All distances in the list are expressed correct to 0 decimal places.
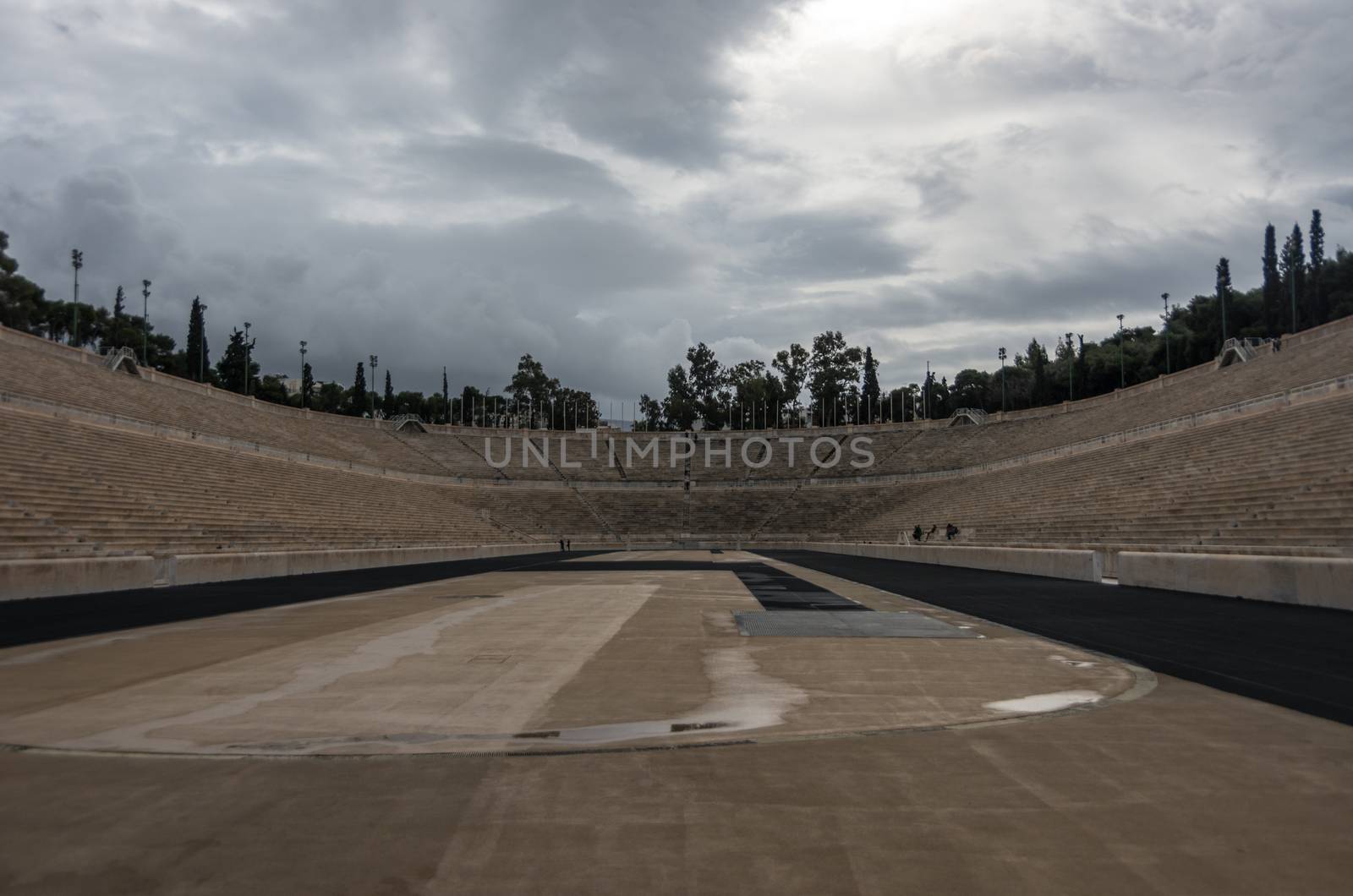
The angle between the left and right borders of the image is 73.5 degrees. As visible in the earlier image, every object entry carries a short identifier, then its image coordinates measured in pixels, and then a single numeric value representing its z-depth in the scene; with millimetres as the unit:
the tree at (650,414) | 152375
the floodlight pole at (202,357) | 88438
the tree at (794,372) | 143375
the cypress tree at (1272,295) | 81375
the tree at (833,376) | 139000
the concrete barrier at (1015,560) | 26578
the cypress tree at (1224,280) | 79438
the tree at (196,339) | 90438
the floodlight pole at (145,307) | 79312
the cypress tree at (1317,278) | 77375
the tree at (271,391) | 108594
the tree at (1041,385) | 103306
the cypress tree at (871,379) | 124625
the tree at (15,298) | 90875
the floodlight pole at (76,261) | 70438
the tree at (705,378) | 148875
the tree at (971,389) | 129625
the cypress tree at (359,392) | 112500
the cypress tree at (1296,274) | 73938
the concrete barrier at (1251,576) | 16453
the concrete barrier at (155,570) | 19734
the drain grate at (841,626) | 13234
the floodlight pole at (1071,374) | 92062
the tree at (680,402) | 146250
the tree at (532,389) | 152875
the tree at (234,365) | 97875
